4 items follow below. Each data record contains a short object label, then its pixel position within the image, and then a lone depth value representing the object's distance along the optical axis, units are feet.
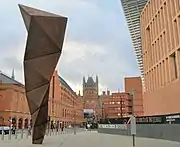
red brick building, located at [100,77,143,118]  243.85
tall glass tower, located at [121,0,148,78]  237.66
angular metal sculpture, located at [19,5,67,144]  39.90
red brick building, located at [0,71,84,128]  169.33
